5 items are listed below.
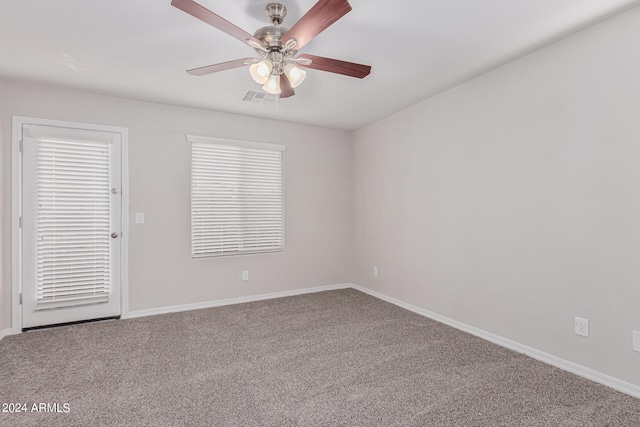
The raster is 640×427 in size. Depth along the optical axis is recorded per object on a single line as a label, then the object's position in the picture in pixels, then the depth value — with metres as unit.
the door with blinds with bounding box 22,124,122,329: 3.37
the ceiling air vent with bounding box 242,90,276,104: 3.59
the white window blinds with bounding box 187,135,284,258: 4.16
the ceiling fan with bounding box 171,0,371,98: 1.71
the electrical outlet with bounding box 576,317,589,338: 2.41
